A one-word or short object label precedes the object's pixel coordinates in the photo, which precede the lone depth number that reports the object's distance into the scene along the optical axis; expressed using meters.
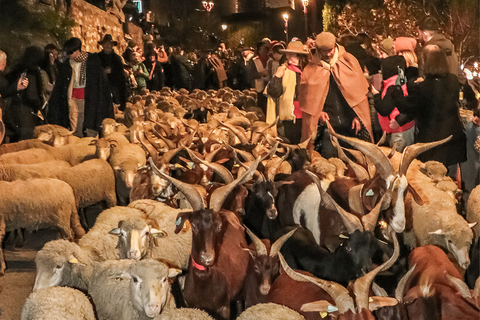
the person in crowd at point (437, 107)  5.21
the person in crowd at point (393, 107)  5.75
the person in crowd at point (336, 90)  6.30
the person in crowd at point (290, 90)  7.79
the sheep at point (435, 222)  4.51
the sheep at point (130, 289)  3.52
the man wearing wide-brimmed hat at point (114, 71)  9.61
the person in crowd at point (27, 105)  9.91
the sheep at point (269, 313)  3.32
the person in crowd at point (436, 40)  5.27
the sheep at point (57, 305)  3.43
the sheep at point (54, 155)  7.93
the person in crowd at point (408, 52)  5.79
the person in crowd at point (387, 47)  7.74
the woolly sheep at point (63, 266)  4.07
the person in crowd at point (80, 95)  9.19
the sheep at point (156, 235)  4.28
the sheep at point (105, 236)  4.67
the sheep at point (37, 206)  5.95
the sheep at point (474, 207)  5.02
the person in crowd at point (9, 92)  9.05
